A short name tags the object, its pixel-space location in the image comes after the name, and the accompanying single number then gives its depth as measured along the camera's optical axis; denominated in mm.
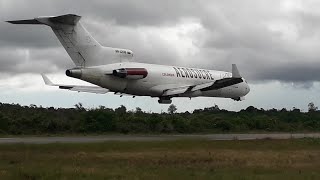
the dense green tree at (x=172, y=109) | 91600
